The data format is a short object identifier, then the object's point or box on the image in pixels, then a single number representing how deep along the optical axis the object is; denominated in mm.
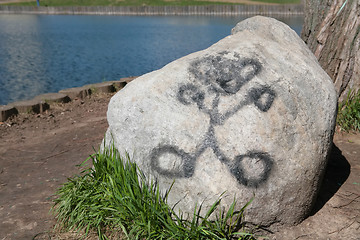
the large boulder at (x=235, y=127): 2643
